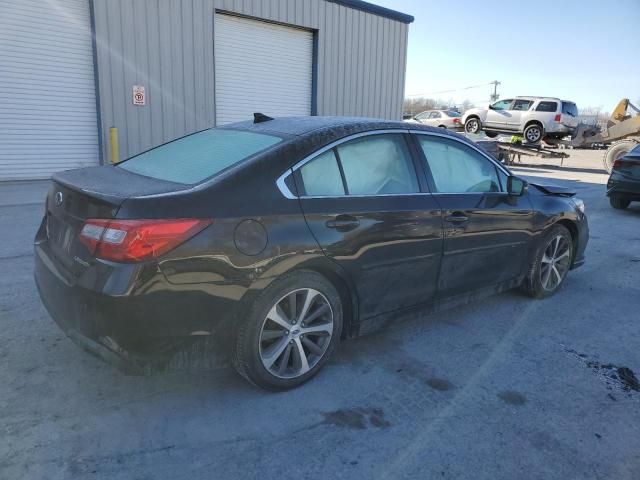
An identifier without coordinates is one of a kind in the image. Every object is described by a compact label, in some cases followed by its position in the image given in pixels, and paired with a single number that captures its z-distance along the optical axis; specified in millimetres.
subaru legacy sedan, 2506
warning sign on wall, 11344
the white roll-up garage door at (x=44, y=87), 10242
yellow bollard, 11102
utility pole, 80525
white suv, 21781
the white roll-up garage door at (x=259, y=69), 12906
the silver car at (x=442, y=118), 25516
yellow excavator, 16027
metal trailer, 18978
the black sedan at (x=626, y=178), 9625
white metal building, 10477
